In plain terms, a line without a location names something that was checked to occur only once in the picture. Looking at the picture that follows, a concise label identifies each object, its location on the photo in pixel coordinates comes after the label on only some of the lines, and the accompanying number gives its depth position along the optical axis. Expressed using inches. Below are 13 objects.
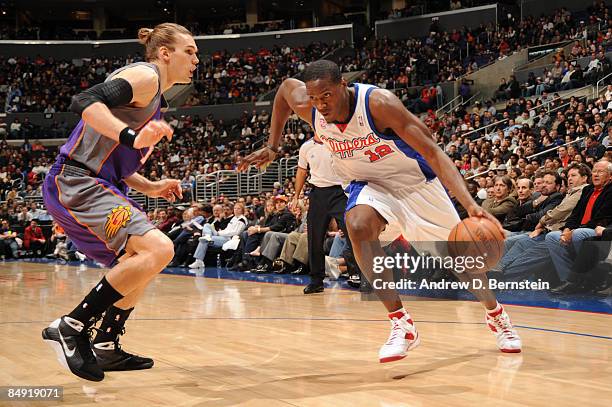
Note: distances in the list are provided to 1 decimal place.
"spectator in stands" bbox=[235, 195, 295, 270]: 393.1
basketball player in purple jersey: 116.9
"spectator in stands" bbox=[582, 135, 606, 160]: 387.9
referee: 267.9
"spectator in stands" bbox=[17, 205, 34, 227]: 700.0
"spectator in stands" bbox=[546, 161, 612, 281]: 238.4
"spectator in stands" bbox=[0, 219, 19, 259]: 627.2
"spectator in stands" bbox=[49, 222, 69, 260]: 592.2
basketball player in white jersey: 131.6
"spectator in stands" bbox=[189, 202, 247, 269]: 436.8
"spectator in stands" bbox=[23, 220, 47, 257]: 636.7
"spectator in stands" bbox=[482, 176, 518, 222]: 280.4
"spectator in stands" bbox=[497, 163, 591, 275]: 252.7
